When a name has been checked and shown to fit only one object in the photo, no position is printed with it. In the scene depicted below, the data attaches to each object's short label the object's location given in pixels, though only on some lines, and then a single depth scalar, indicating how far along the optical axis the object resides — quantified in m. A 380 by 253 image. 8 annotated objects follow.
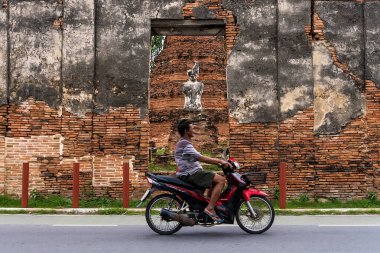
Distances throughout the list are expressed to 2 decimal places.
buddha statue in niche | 21.22
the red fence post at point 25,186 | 9.90
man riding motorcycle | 7.04
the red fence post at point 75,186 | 9.91
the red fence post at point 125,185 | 10.02
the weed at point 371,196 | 11.01
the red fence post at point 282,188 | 9.98
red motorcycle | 7.08
